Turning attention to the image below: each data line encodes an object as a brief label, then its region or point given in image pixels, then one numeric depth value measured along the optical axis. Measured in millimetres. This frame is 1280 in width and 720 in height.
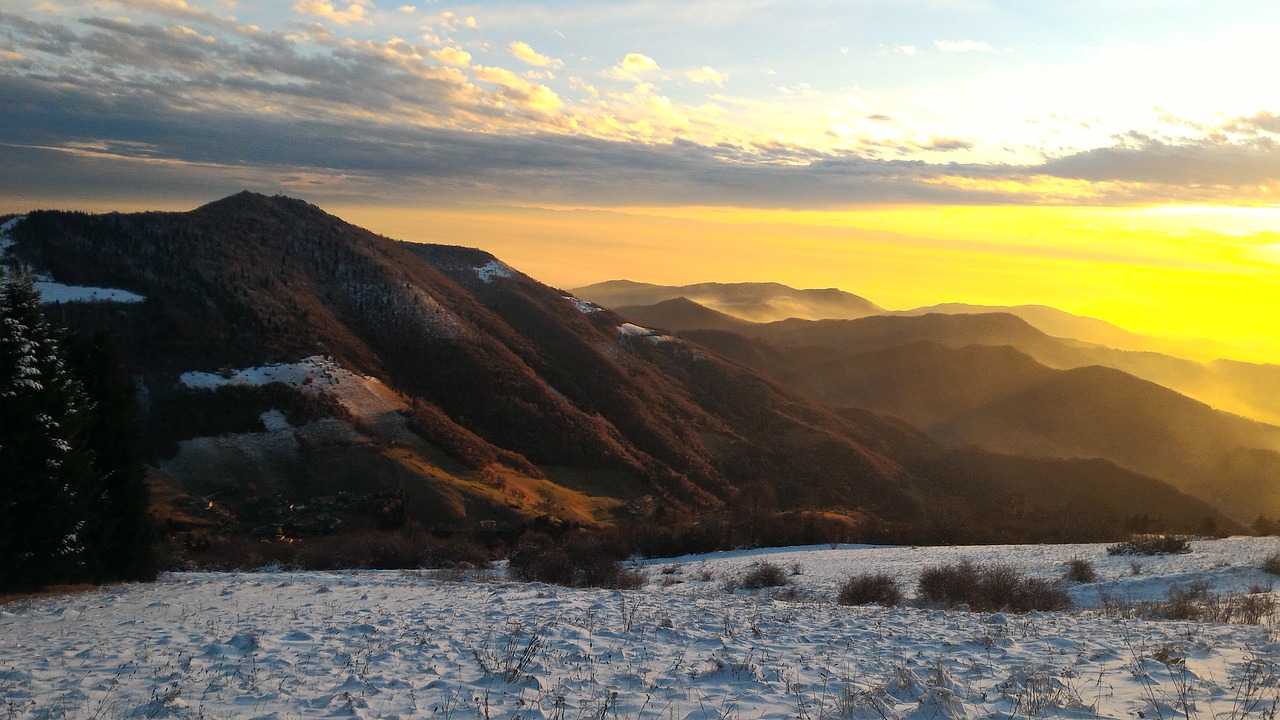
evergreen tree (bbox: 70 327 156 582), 16438
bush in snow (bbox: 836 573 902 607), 14477
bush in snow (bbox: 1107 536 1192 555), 19906
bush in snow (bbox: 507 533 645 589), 18375
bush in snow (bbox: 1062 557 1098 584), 16703
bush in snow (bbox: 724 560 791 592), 18031
